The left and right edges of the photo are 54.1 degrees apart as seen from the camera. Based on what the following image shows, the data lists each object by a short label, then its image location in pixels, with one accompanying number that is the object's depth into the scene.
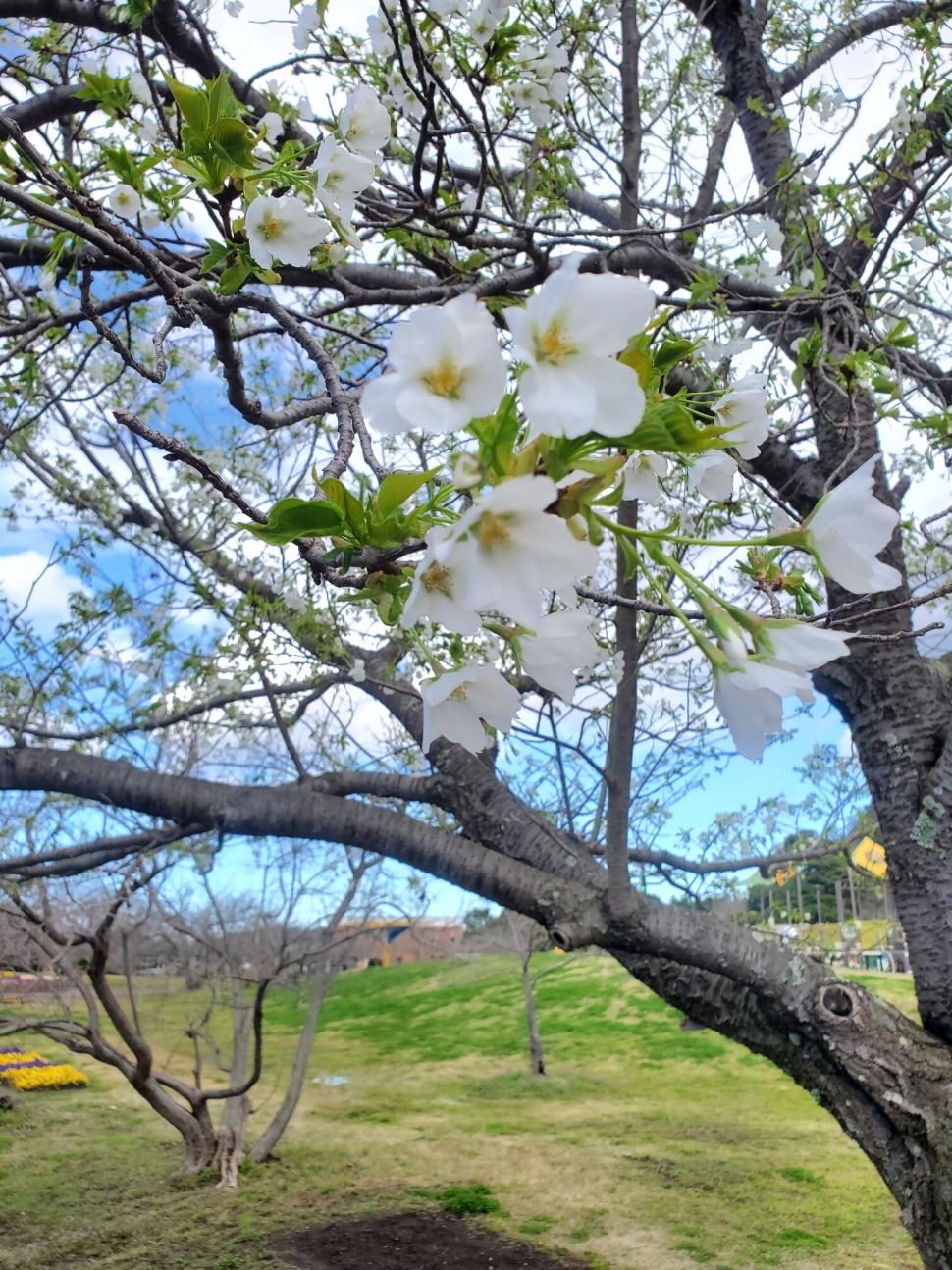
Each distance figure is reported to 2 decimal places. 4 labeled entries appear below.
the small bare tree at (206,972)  4.08
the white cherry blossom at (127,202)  1.31
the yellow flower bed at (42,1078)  7.89
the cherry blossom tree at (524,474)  0.45
